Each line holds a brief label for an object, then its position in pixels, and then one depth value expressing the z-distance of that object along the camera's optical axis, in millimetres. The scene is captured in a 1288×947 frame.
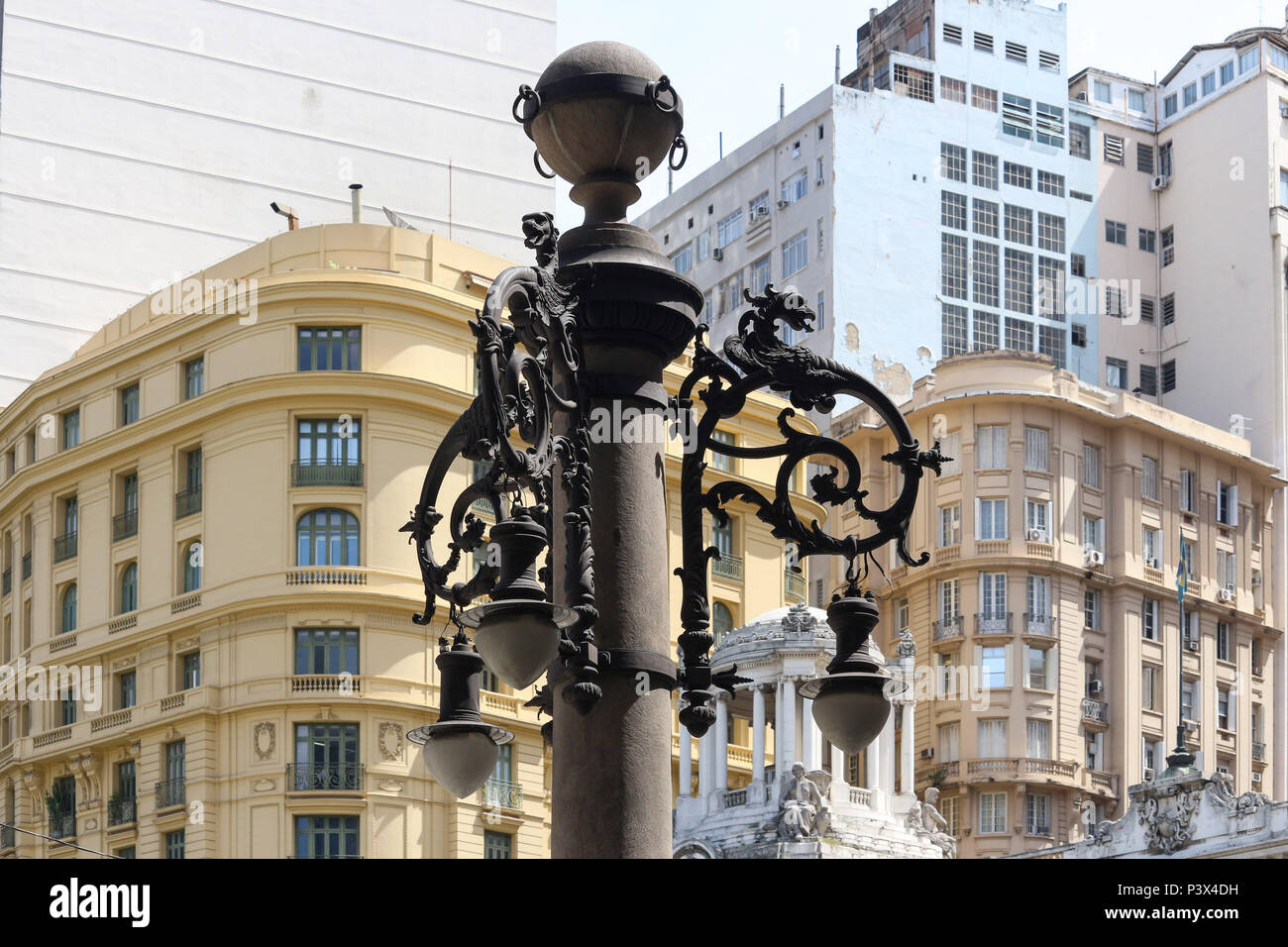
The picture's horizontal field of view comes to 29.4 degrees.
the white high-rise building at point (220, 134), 79438
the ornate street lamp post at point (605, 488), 11047
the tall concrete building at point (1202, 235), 103812
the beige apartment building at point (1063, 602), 91938
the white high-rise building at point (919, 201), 102312
